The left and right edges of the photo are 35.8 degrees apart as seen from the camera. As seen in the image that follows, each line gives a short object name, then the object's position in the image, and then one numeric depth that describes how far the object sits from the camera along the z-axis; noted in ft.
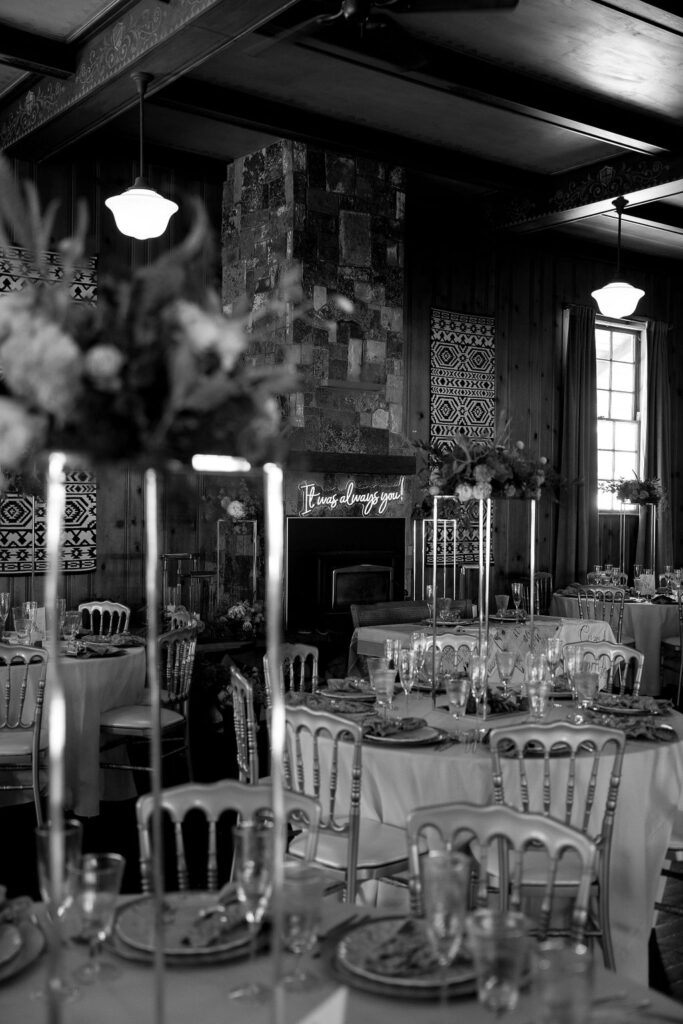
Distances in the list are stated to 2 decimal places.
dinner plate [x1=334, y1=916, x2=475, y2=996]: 5.68
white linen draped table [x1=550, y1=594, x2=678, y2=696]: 26.81
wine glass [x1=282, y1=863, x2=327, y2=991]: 5.61
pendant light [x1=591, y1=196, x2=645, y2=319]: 27.20
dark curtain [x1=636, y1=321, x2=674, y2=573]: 37.63
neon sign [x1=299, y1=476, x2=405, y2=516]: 26.63
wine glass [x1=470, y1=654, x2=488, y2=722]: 12.48
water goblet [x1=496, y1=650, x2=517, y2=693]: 12.78
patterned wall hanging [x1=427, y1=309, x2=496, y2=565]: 31.89
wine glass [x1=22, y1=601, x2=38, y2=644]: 19.08
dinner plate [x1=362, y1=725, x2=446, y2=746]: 11.30
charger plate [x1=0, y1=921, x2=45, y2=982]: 5.89
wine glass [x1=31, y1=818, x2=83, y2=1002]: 5.66
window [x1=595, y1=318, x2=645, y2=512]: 36.83
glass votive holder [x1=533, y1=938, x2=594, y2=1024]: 4.44
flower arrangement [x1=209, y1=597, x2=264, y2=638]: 23.95
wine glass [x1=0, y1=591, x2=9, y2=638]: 18.87
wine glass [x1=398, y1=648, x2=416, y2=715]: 12.91
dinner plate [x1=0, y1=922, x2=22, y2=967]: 5.99
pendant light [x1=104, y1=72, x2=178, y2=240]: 19.61
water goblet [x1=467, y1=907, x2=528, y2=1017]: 4.88
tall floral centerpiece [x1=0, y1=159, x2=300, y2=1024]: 4.62
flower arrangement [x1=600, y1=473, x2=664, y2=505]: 32.24
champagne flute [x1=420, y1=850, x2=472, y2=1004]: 5.41
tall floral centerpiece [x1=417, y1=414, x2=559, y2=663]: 15.02
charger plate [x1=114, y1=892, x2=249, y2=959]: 6.11
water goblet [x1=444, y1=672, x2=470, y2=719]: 12.01
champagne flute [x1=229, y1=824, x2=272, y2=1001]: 5.92
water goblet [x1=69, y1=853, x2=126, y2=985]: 5.63
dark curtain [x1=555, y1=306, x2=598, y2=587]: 35.01
